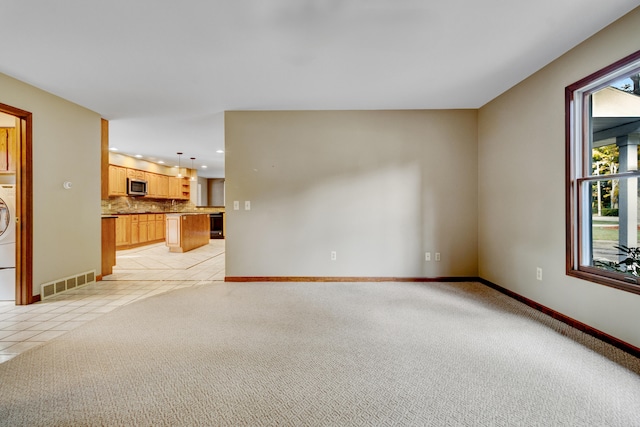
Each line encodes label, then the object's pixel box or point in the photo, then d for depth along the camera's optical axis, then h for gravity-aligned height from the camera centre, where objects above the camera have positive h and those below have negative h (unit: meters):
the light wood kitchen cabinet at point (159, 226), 7.96 -0.38
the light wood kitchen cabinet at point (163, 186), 8.41 +0.82
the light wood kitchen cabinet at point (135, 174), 7.20 +1.06
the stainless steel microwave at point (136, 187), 7.11 +0.69
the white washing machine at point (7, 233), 3.07 -0.21
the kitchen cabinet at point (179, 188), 8.91 +0.83
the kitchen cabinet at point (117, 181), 6.65 +0.80
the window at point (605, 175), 2.07 +0.28
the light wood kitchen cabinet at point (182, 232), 6.45 -0.44
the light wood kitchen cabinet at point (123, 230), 6.46 -0.40
